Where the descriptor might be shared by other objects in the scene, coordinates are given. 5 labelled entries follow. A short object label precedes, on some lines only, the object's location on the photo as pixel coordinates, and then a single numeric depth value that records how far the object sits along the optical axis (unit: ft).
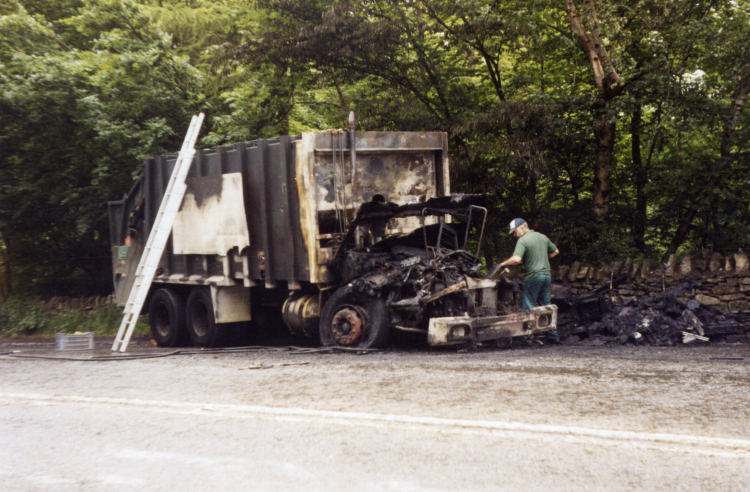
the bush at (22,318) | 53.26
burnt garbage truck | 28.07
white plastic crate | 38.37
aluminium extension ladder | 35.29
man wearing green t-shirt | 30.32
